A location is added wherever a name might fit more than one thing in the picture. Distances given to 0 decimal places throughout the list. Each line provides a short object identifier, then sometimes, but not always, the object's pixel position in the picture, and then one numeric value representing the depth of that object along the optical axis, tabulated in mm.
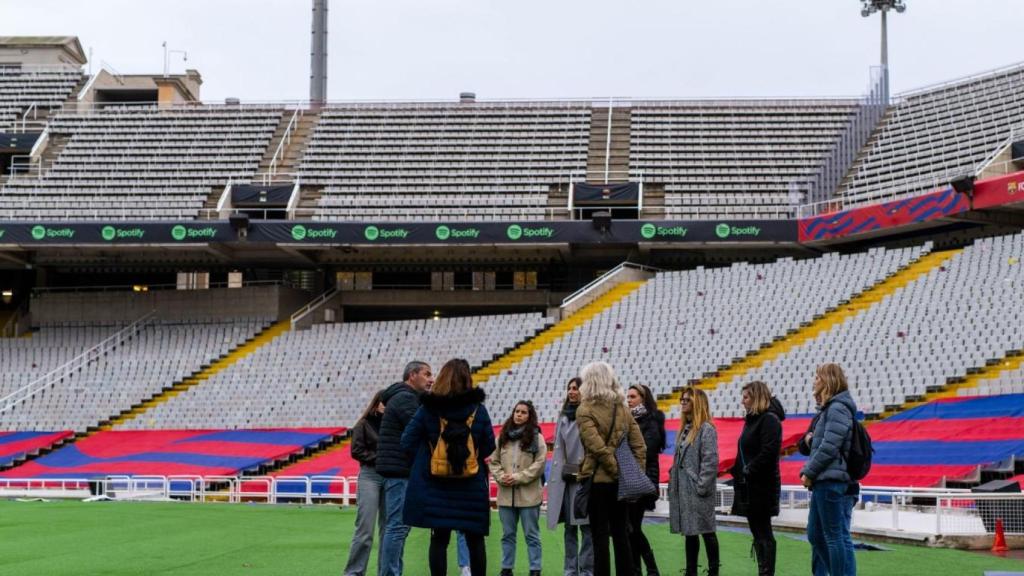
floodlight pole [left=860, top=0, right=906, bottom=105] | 48750
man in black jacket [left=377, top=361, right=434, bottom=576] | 8844
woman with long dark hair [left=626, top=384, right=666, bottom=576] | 9938
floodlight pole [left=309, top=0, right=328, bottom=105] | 52469
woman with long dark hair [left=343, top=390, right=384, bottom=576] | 9312
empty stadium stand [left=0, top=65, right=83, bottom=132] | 46625
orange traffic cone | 13023
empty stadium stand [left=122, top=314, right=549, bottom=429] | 32938
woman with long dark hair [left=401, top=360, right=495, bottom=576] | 8109
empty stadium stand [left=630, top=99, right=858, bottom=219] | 38844
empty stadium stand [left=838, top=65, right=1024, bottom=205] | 36125
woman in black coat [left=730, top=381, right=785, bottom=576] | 9781
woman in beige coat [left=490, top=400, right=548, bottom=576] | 10039
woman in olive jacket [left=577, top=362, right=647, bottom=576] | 8594
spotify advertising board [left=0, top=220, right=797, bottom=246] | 36500
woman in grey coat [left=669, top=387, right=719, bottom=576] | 9977
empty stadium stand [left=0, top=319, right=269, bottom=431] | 34531
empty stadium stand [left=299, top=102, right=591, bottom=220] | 39906
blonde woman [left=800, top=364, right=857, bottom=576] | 8930
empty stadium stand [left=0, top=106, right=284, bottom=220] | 40531
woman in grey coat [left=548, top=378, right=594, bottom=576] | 8961
